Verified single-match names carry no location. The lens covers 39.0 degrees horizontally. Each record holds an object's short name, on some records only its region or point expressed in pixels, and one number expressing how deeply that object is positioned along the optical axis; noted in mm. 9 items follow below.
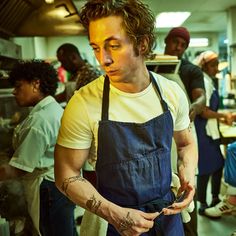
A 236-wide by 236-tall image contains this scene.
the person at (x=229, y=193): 2415
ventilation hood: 2684
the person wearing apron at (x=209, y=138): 2820
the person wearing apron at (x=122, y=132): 970
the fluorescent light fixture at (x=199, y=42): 8257
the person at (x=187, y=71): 2355
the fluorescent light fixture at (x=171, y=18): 5855
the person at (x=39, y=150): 1623
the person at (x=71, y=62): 2850
